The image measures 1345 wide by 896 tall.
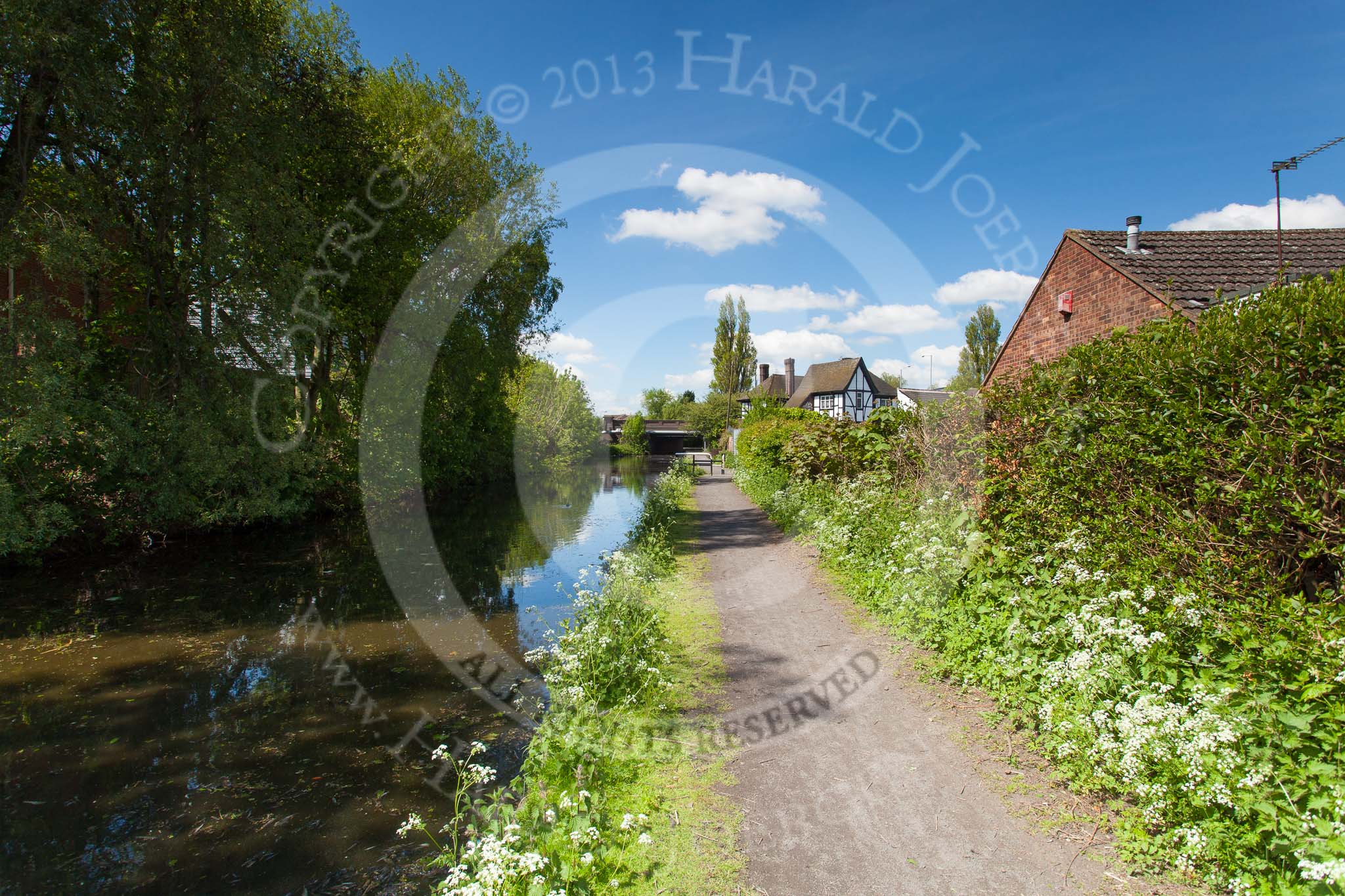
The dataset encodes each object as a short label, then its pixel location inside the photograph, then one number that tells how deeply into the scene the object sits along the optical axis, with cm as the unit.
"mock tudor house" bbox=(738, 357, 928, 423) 4706
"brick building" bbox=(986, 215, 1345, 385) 993
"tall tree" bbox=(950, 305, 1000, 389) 3631
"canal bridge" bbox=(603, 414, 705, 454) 6681
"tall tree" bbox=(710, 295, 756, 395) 5150
